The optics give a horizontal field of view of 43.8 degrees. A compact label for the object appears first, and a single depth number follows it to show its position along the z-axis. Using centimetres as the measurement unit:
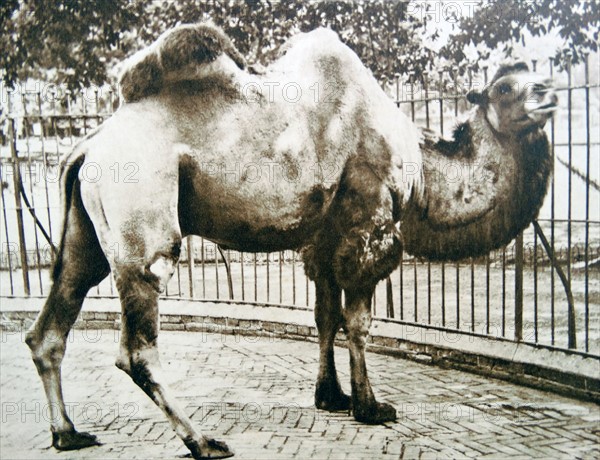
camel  410
